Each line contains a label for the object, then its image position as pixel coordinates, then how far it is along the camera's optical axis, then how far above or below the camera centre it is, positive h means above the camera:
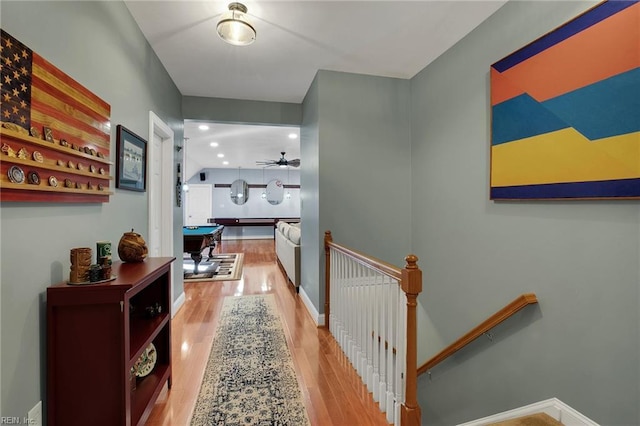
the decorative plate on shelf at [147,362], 1.80 -1.00
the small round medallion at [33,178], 1.13 +0.12
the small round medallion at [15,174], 1.04 +0.13
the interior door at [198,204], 10.34 +0.20
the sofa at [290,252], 4.23 -0.70
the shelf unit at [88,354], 1.24 -0.64
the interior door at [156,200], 2.69 +0.10
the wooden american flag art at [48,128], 1.04 +0.35
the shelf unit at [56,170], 1.03 +0.17
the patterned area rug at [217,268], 5.05 -1.18
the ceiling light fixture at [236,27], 2.00 +1.29
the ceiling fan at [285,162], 7.50 +1.25
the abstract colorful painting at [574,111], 1.39 +0.58
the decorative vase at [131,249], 1.78 -0.25
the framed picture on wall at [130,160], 1.95 +0.37
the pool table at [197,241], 4.98 -0.57
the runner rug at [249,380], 1.76 -1.27
